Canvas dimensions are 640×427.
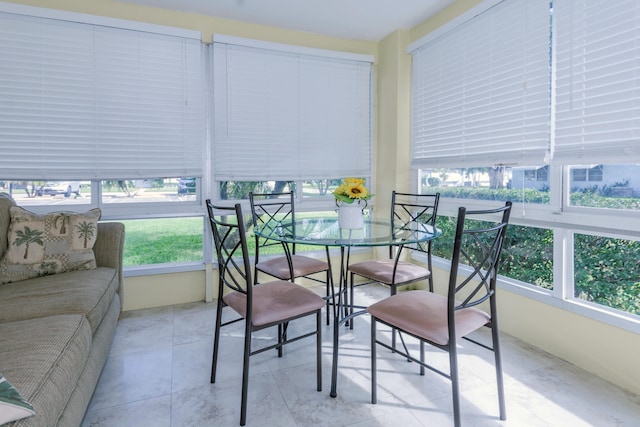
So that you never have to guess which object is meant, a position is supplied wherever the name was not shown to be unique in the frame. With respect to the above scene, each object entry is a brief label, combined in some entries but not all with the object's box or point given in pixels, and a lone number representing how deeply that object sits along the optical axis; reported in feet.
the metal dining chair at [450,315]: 4.73
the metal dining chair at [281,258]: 8.38
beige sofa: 3.88
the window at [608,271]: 6.36
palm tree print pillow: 7.13
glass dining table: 6.02
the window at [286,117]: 10.45
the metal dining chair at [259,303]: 5.46
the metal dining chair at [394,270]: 7.56
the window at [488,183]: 7.86
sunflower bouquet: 7.17
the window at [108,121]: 8.61
